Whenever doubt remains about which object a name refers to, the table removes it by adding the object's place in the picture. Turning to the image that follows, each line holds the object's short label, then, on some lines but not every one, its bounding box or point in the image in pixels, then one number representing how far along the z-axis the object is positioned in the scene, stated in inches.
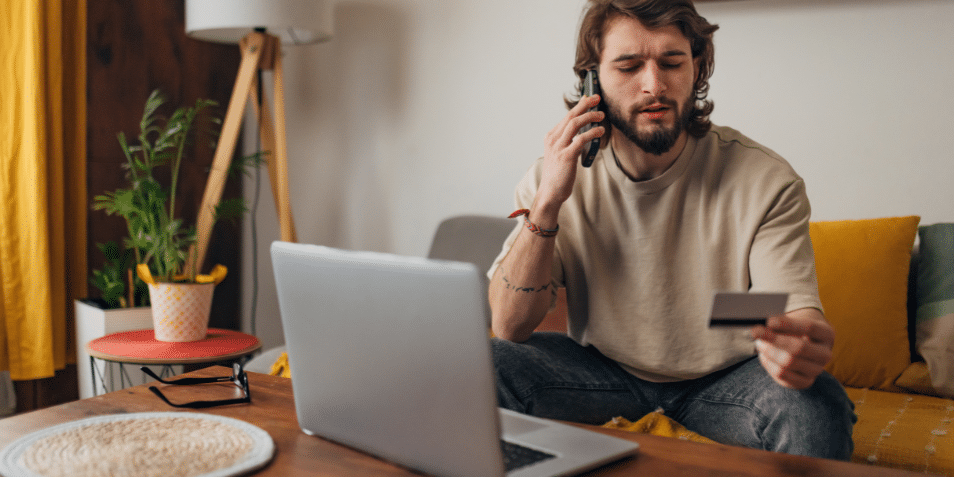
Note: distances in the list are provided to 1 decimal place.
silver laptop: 25.6
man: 50.8
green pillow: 63.7
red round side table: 68.4
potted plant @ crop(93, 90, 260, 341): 75.4
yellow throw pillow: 66.7
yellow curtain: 87.1
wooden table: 29.9
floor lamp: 89.5
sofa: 64.3
